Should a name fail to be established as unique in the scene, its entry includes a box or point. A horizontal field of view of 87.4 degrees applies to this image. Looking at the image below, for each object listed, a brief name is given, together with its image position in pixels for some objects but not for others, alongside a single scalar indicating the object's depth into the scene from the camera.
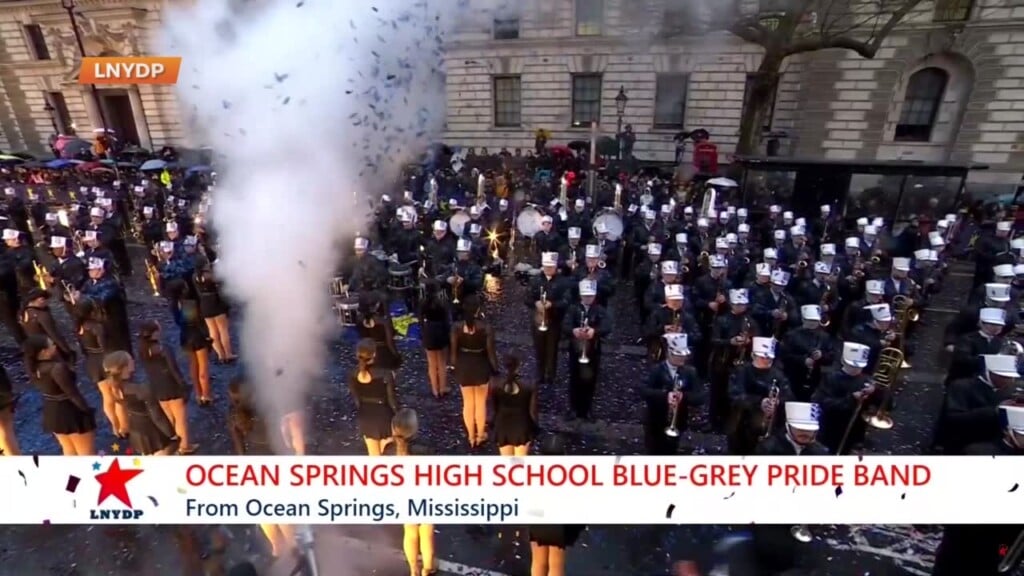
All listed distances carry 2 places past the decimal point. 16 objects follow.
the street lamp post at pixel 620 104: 19.09
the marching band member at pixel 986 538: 4.21
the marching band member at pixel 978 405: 5.02
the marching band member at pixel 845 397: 5.53
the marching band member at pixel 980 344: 6.30
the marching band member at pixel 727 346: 6.83
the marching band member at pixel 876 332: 6.60
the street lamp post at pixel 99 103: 29.77
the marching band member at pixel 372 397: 5.27
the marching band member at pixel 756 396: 5.30
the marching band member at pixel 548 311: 7.86
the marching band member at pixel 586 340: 7.08
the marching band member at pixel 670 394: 5.66
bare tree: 12.88
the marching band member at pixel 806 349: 6.69
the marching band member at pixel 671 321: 6.98
